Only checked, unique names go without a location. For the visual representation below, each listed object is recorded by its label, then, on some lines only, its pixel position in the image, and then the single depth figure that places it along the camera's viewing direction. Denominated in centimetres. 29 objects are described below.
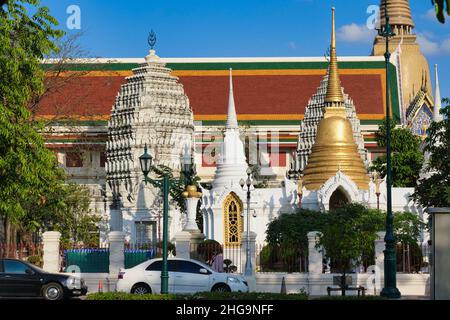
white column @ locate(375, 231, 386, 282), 3322
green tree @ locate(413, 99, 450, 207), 3981
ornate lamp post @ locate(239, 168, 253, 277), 3420
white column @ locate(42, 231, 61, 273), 3450
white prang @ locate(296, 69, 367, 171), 7388
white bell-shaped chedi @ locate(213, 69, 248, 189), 5584
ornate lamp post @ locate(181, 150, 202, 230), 4451
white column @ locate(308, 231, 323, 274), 3384
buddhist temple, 5434
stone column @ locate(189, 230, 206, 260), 3755
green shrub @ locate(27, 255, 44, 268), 3645
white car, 2909
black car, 2733
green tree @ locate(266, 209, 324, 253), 4229
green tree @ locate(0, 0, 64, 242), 2939
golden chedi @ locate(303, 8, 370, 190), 5666
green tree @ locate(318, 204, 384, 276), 3372
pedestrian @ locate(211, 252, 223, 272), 3603
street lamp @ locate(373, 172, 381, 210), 5286
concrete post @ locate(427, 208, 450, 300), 2181
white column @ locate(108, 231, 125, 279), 3419
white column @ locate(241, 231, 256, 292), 3581
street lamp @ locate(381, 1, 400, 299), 2762
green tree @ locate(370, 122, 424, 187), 6794
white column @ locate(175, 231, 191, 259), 3506
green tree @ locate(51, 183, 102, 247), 5466
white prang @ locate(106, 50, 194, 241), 7225
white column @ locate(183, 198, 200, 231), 4519
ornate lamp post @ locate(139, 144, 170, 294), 2672
